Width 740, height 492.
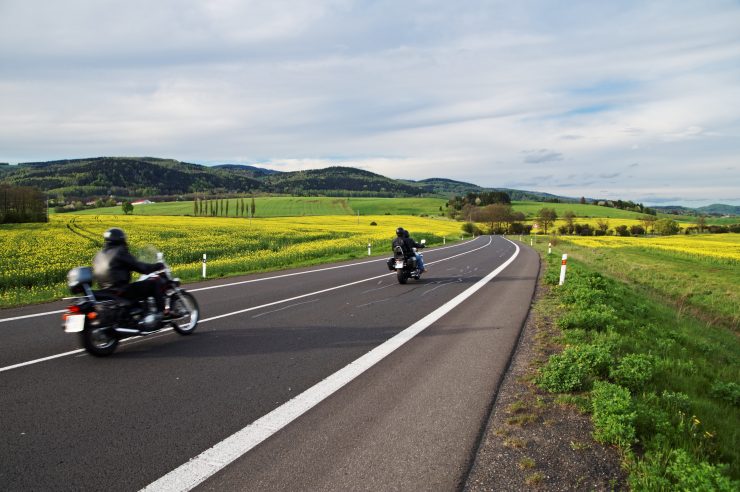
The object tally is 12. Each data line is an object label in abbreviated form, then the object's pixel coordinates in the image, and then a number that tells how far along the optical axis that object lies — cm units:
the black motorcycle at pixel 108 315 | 592
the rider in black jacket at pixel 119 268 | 638
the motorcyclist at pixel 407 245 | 1412
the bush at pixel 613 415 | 364
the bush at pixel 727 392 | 538
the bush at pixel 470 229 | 8666
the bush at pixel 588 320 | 772
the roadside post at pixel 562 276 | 1342
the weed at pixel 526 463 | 335
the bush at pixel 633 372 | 492
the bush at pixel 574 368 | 489
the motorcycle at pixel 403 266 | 1378
